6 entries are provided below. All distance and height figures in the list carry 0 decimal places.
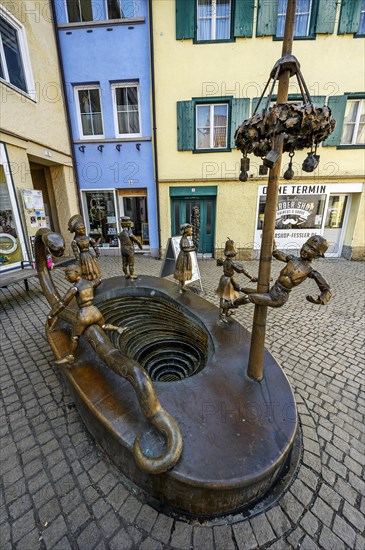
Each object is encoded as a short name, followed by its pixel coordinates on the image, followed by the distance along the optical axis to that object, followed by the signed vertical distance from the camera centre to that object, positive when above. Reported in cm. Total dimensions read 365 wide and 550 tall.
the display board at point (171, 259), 571 -137
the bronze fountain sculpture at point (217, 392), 151 -153
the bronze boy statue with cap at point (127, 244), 402 -71
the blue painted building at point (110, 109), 777 +311
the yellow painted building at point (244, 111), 738 +284
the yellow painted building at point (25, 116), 604 +232
